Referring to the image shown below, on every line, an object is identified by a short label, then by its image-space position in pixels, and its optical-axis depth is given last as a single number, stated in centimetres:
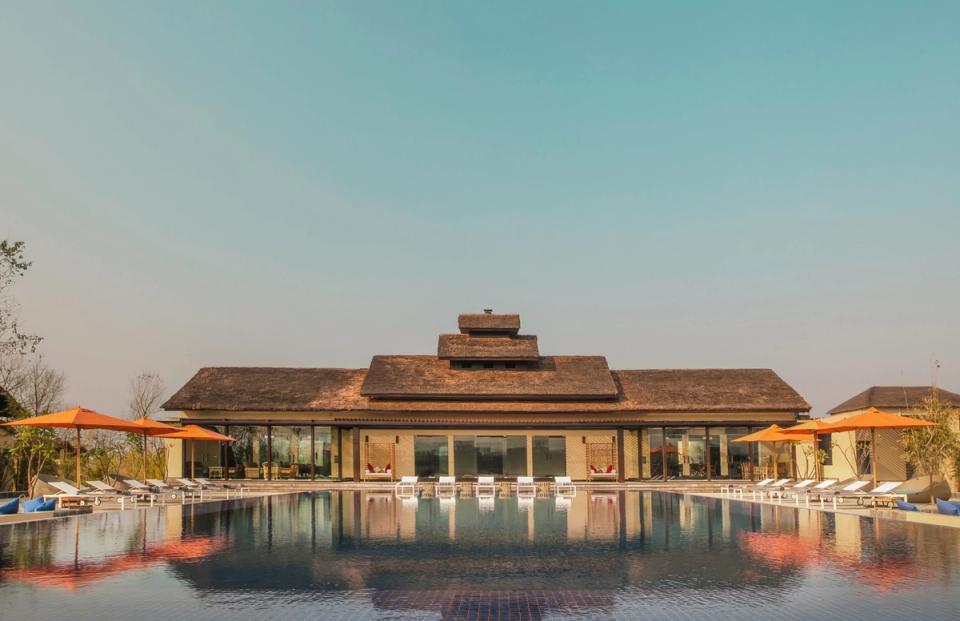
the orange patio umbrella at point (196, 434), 2832
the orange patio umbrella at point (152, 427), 2522
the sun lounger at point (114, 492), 2353
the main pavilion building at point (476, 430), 3575
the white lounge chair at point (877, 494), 2137
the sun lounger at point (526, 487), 2982
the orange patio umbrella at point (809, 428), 2609
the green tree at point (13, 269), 2975
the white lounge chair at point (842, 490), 2273
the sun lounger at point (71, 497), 2070
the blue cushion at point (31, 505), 1934
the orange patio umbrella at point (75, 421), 2153
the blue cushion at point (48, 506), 1942
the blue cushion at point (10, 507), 1784
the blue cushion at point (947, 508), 1705
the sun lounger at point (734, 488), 2856
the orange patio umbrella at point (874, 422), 2286
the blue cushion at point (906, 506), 1973
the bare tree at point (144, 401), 5650
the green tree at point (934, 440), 2741
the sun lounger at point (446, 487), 2919
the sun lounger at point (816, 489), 2391
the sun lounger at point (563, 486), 2986
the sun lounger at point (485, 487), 2885
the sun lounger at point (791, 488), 2536
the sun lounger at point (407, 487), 2892
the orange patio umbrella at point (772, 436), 2891
